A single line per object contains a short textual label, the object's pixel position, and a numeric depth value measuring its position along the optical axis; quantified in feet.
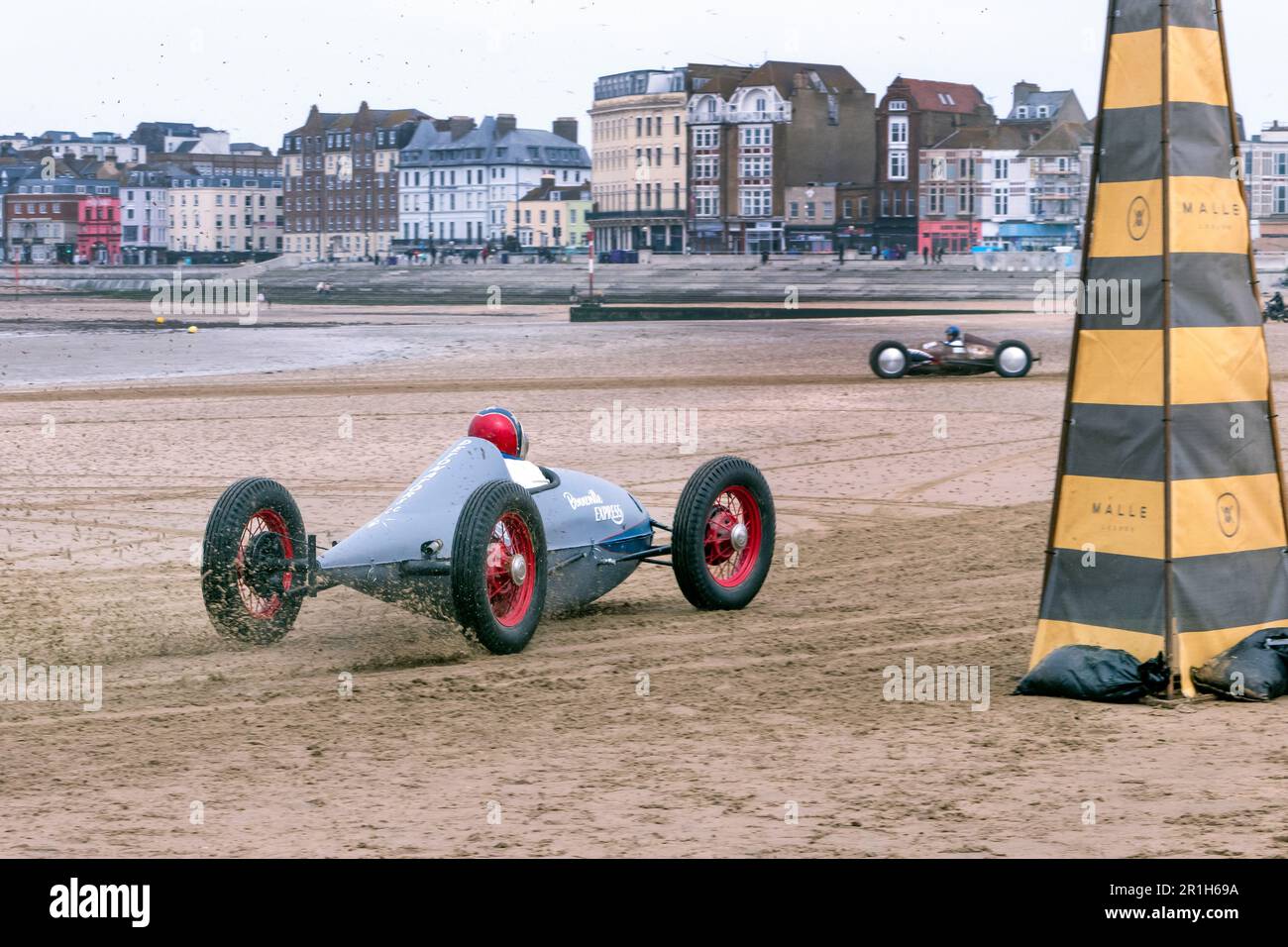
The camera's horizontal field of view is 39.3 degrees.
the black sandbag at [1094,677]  27.40
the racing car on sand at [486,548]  31.58
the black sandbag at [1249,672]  27.30
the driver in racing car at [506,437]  35.19
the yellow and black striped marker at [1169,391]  27.76
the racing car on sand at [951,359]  96.43
